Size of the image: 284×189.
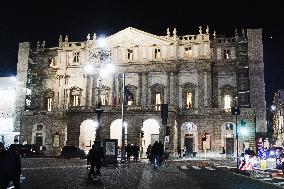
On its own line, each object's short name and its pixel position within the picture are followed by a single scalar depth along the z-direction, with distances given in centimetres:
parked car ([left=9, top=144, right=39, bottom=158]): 5119
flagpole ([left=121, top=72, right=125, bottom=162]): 3609
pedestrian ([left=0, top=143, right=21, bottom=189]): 1110
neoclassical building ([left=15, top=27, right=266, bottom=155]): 5697
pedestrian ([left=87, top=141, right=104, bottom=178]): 1952
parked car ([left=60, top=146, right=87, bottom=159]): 4934
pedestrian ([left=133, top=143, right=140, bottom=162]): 3978
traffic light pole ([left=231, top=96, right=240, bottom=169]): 2735
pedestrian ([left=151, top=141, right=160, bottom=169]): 2886
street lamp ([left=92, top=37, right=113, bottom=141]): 2877
